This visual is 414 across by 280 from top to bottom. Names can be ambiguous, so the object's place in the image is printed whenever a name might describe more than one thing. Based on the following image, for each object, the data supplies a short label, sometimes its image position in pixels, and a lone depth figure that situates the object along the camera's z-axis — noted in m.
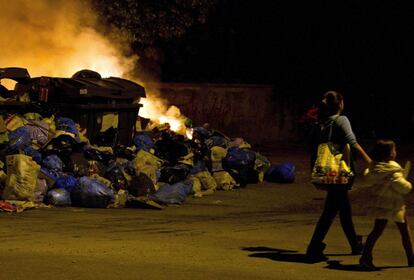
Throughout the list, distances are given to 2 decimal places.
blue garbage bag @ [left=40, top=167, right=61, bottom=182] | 13.40
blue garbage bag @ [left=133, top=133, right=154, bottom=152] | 16.05
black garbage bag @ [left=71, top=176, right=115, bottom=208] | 12.94
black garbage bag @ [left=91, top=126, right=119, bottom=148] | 16.09
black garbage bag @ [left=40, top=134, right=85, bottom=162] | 14.34
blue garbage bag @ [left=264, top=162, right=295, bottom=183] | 16.70
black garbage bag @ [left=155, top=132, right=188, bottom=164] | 15.76
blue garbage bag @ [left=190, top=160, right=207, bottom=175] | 15.35
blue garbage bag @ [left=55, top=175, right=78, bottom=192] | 13.33
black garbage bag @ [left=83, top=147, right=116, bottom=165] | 14.45
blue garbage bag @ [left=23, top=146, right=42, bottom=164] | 13.78
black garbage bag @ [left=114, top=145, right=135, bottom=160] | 15.14
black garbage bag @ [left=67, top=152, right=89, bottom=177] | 14.03
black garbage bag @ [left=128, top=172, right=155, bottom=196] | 13.74
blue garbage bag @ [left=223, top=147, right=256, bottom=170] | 16.03
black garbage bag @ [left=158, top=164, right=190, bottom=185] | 14.73
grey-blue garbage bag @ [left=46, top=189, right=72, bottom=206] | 12.98
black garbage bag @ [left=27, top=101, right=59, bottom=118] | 15.46
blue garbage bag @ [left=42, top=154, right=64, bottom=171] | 13.78
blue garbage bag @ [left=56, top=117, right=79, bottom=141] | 15.15
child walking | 8.44
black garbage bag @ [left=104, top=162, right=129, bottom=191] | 13.88
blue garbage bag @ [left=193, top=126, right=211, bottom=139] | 17.27
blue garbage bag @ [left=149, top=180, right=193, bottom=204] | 13.43
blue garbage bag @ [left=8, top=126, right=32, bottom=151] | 13.86
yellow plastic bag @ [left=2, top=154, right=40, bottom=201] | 12.68
